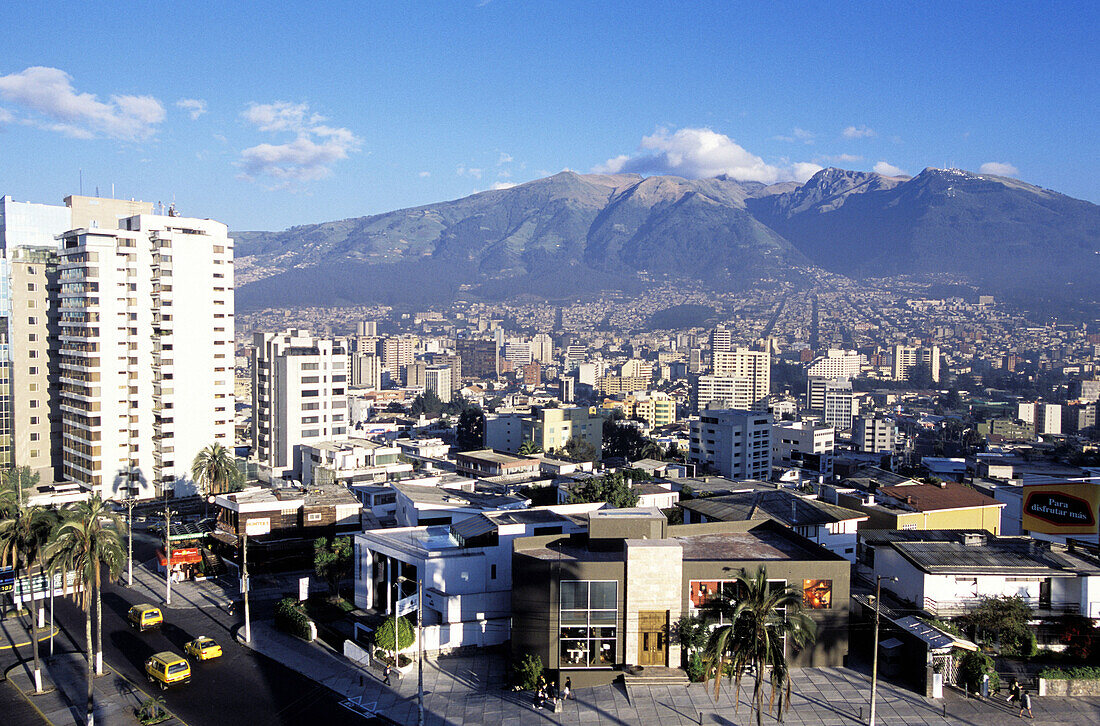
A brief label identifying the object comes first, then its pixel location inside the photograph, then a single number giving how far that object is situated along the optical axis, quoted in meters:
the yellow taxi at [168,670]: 24.41
